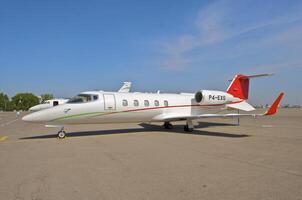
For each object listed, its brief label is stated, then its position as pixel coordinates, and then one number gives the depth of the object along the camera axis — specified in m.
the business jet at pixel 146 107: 13.39
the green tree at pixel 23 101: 149.70
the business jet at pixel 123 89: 41.00
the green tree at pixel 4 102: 148.00
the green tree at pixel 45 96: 167.89
